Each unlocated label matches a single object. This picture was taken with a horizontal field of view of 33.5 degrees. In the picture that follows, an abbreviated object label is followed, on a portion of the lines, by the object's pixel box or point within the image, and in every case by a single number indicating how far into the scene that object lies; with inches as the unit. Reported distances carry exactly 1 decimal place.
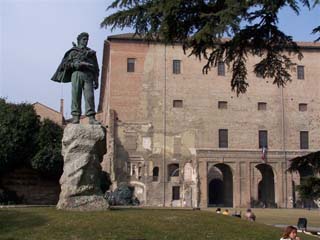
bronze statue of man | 465.7
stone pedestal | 436.1
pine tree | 418.0
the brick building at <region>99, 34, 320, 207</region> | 1606.8
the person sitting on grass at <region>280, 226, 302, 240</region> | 311.5
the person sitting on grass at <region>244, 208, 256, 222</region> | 738.4
